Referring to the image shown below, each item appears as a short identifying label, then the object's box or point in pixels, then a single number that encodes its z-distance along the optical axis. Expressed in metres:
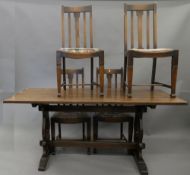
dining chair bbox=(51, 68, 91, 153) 2.56
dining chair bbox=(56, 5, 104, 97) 2.22
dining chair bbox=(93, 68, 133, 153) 2.57
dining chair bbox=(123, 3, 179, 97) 2.20
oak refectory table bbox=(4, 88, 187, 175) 2.22
